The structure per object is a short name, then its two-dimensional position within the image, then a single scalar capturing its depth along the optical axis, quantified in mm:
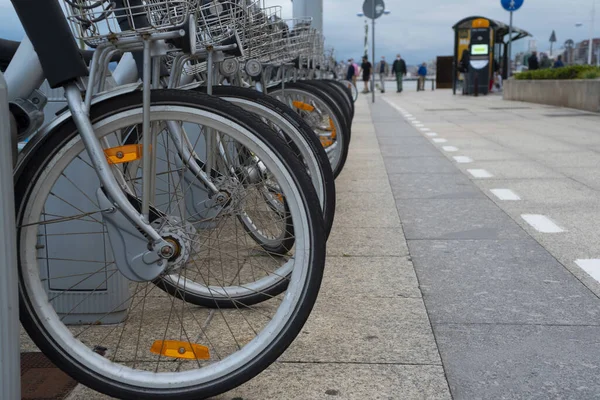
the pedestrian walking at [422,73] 42438
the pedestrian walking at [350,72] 36269
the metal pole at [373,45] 22202
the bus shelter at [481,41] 30891
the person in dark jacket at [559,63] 39312
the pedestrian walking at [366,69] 35125
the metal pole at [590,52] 51731
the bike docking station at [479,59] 30797
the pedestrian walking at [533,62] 36844
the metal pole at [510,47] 29078
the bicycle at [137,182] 2361
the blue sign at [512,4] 27567
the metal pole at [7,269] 2141
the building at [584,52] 59625
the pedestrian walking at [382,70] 40188
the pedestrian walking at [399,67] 38512
